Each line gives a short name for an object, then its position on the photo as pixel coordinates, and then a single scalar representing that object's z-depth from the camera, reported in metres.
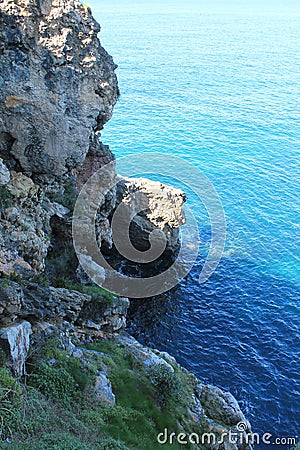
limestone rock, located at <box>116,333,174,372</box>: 29.77
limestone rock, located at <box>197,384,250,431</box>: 28.73
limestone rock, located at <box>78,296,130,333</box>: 31.21
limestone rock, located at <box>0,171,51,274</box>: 26.03
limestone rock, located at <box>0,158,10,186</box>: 26.34
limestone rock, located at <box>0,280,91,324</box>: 21.98
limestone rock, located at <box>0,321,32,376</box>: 20.59
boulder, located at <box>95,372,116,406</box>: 23.77
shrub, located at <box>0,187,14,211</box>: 27.22
